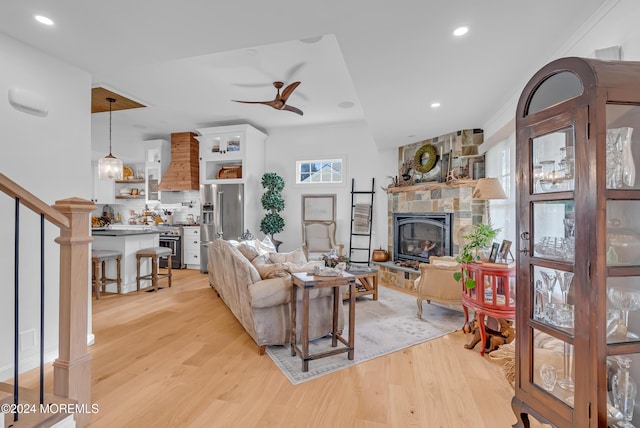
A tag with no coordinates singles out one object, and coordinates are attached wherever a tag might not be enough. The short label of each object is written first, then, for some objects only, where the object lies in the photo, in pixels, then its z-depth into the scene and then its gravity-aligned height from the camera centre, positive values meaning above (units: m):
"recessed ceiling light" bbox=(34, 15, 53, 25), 2.07 +1.32
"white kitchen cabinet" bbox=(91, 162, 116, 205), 6.87 +0.56
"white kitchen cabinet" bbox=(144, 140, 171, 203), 6.76 +1.13
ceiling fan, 3.81 +1.49
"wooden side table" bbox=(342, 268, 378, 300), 4.09 -0.98
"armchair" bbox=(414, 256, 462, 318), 3.51 -0.80
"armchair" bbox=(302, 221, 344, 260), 6.19 -0.44
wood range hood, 6.52 +1.04
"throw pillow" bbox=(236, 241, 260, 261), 3.41 -0.40
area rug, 2.53 -1.22
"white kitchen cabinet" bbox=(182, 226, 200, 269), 6.51 -0.65
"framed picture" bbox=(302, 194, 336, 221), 6.38 +0.17
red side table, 2.58 -0.66
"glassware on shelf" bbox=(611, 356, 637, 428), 1.31 -0.74
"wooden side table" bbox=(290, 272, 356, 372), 2.45 -0.81
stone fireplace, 4.63 +0.13
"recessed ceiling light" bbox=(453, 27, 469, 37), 2.19 +1.32
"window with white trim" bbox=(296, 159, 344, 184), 6.40 +0.92
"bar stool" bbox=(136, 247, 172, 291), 4.74 -0.72
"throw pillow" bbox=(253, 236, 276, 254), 4.25 -0.44
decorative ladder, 6.17 -0.19
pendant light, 4.42 +0.67
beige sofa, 2.72 -0.77
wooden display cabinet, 1.23 -0.10
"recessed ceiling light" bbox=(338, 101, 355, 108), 4.94 +1.80
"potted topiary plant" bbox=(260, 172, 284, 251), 6.07 +0.24
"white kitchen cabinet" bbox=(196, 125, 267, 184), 5.96 +1.22
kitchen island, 4.62 -0.49
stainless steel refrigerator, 5.96 +0.04
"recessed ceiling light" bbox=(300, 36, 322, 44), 2.99 +1.72
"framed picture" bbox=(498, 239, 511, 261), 2.79 -0.32
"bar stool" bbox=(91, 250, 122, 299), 4.21 -0.74
